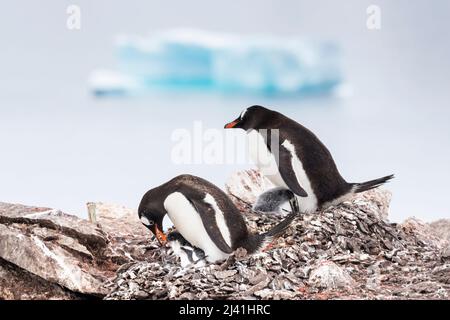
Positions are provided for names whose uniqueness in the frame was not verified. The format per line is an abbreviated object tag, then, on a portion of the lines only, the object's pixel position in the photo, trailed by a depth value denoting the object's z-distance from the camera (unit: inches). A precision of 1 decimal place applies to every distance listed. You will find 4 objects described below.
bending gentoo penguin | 323.0
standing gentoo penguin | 374.0
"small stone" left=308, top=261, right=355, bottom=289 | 301.1
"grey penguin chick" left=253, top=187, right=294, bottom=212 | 376.8
